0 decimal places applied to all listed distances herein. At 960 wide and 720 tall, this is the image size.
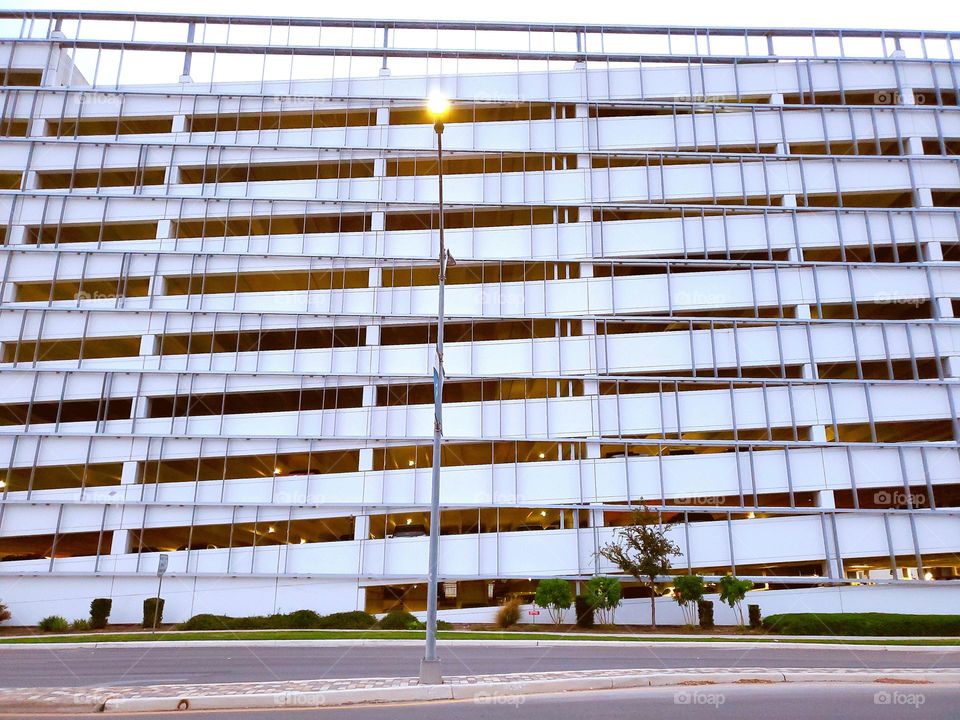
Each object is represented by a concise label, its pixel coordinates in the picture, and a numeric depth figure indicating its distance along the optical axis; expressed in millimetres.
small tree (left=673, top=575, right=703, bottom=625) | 26203
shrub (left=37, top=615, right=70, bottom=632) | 26859
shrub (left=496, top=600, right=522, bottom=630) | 26422
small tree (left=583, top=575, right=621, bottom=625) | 25859
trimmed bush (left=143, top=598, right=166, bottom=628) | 27250
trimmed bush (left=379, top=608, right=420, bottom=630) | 25422
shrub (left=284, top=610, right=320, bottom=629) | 25953
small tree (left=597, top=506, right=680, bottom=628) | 25750
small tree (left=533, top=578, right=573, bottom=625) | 26281
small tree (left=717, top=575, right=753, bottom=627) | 25578
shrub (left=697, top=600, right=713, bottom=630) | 26078
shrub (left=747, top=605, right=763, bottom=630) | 25781
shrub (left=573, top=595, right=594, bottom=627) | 26469
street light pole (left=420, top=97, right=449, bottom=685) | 12219
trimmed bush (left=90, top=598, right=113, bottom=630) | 27406
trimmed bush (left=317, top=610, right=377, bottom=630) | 25797
